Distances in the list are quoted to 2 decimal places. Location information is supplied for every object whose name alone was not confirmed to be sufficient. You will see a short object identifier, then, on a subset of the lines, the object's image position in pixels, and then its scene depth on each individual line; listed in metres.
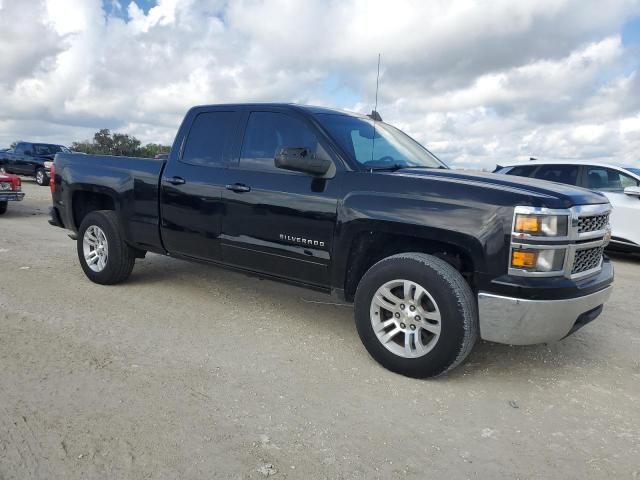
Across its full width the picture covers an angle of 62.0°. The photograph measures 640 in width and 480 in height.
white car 8.35
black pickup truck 3.28
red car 11.73
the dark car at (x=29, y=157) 22.17
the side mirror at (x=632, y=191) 8.24
